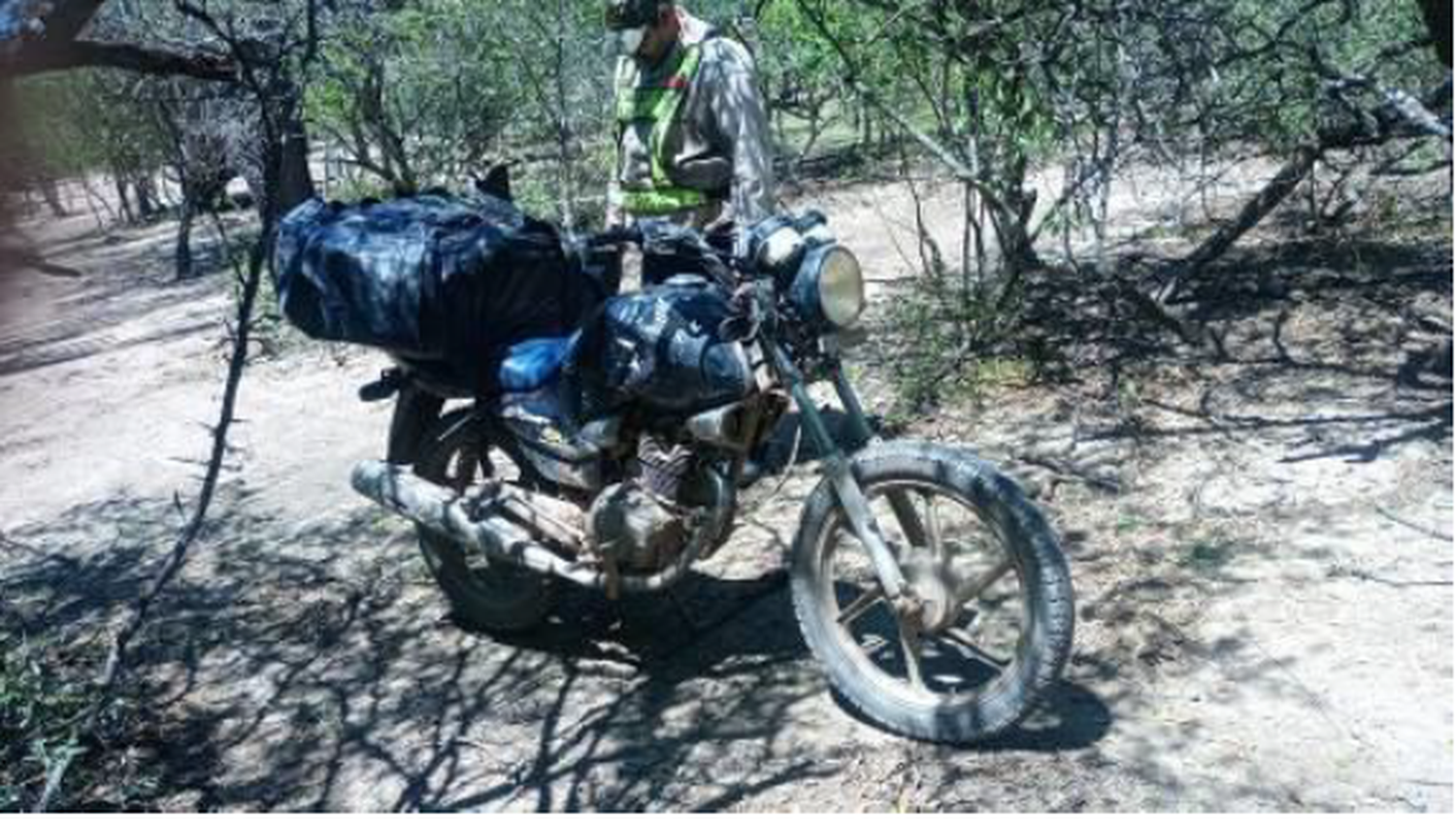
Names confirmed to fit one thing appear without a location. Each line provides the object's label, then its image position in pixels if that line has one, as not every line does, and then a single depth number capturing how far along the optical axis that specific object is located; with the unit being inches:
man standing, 184.2
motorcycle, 121.9
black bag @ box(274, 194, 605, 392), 142.6
